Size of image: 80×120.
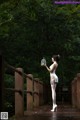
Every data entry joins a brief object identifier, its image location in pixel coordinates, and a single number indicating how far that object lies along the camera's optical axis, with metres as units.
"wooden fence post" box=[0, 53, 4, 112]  5.77
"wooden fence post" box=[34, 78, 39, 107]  15.50
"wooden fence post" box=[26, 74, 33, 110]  12.56
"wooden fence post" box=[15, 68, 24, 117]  9.17
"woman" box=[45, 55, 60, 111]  12.41
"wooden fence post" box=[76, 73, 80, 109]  13.62
